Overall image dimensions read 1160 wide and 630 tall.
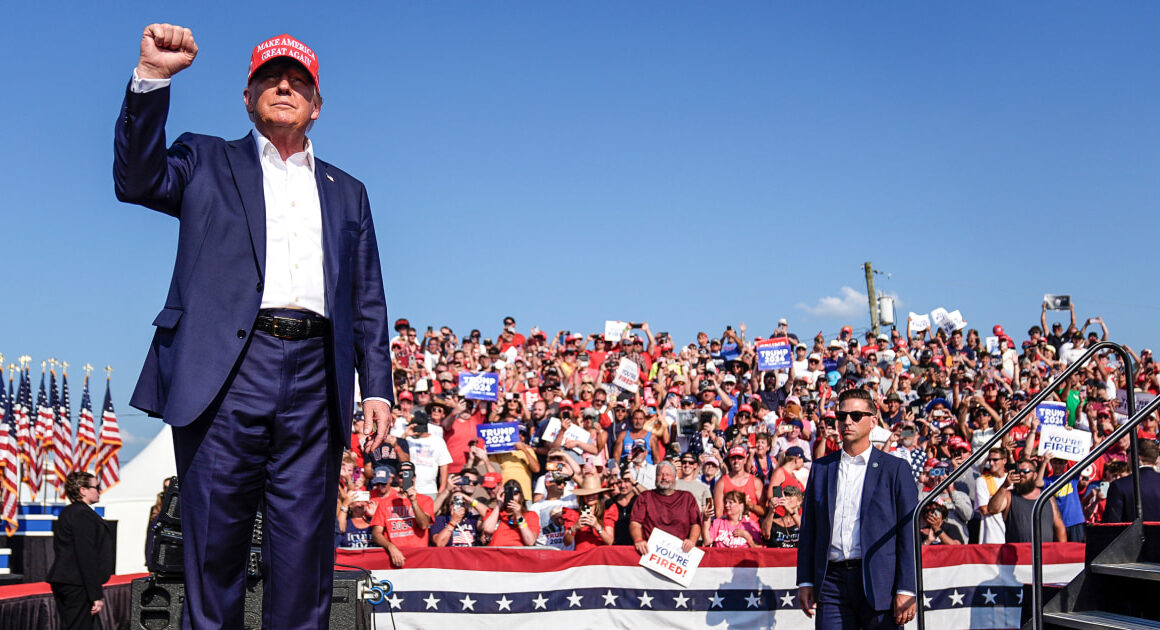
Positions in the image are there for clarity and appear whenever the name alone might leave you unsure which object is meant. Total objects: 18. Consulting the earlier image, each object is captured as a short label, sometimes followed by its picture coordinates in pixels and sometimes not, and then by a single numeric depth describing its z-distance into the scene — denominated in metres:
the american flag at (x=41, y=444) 18.27
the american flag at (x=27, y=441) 18.28
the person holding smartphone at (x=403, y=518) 10.19
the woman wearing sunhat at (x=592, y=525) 10.40
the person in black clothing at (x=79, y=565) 8.85
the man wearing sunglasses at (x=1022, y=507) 10.38
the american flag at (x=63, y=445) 18.05
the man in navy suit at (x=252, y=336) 2.59
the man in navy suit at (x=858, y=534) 5.93
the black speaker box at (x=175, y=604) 4.87
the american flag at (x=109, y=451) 18.31
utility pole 44.75
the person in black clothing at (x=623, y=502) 10.56
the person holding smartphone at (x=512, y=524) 10.65
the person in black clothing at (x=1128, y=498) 8.16
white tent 17.98
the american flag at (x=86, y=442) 18.64
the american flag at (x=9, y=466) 15.91
